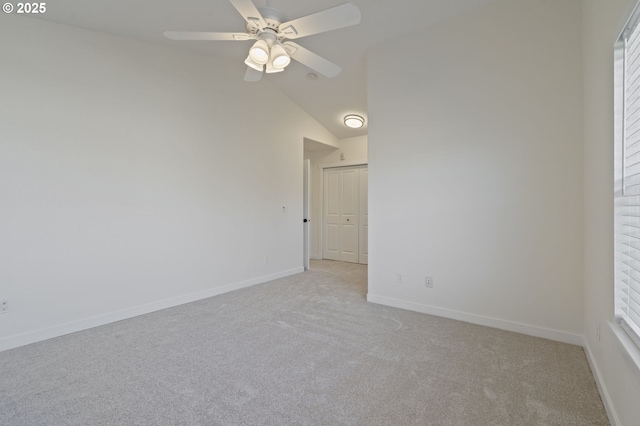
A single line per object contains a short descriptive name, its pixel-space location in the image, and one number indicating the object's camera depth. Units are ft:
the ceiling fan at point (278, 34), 6.11
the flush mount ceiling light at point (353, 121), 17.06
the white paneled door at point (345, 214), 20.08
